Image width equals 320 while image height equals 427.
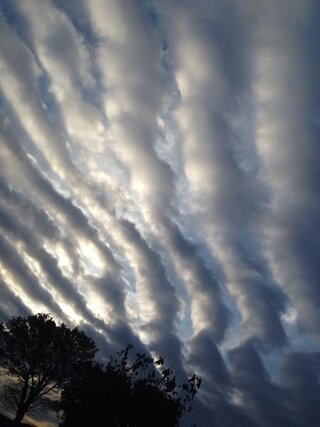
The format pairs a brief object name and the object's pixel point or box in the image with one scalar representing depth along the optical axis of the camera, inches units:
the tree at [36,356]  1685.5
